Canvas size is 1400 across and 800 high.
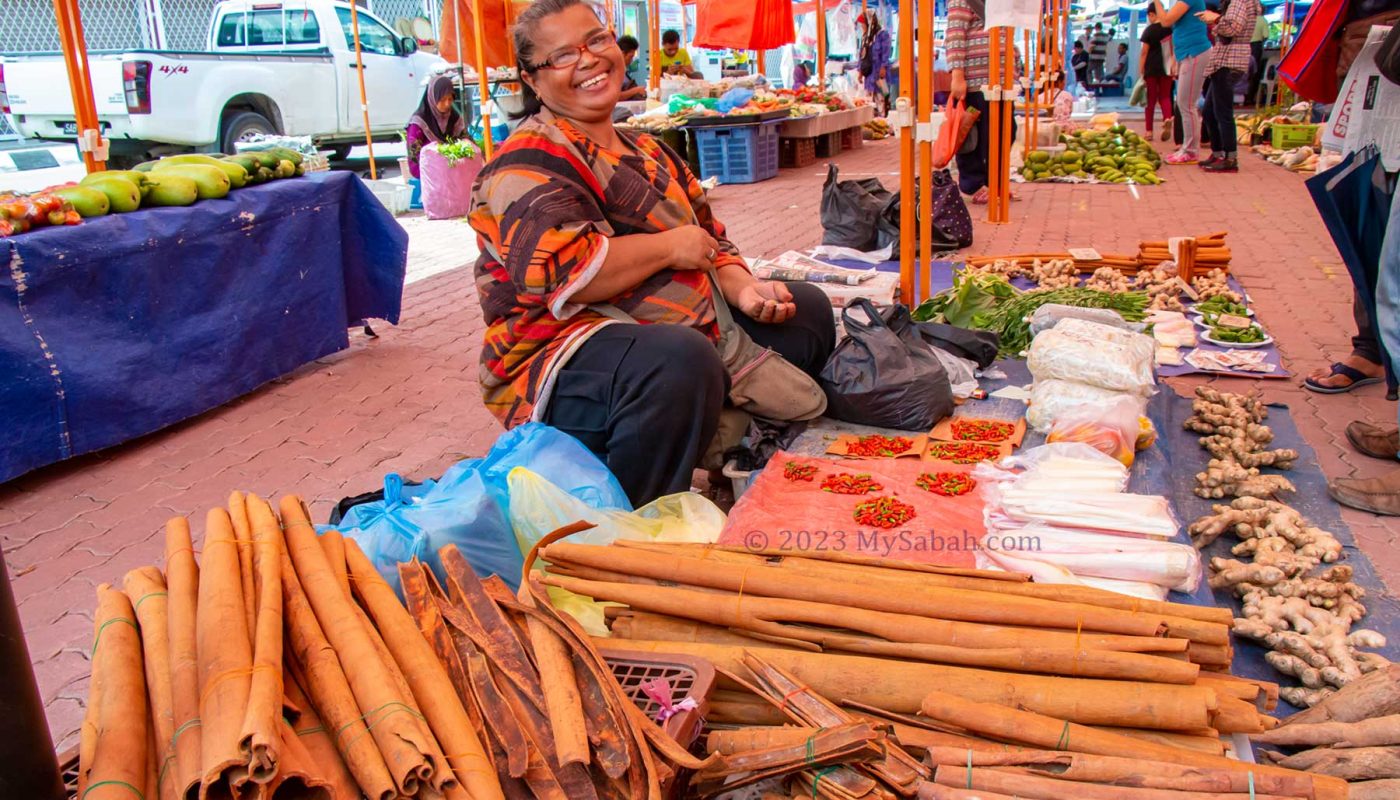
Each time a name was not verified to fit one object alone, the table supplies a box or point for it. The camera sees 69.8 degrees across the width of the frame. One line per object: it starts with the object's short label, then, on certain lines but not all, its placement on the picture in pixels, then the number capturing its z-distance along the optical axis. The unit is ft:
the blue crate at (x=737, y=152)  37.68
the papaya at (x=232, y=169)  15.99
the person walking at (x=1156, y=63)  39.96
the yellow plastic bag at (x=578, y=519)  8.31
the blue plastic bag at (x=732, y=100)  38.17
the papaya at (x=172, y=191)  14.85
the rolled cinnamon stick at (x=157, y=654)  4.51
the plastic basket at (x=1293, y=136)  38.22
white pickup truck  32.07
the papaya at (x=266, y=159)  16.90
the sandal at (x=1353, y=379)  13.91
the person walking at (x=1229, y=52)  32.17
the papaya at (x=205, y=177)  15.40
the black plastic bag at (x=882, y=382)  11.52
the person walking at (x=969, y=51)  26.11
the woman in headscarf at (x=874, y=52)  60.34
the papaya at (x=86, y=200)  13.73
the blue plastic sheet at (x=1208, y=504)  8.22
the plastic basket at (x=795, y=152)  41.94
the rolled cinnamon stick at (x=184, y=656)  4.30
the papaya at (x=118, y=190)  14.16
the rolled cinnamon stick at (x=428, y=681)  4.64
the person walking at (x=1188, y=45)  33.06
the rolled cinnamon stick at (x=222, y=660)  4.09
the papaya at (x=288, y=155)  17.47
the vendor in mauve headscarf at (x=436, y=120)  31.83
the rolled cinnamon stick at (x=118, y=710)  4.28
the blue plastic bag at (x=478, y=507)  7.79
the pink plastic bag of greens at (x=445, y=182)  32.23
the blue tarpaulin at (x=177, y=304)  12.80
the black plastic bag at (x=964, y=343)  13.47
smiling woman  9.37
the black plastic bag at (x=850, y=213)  22.16
